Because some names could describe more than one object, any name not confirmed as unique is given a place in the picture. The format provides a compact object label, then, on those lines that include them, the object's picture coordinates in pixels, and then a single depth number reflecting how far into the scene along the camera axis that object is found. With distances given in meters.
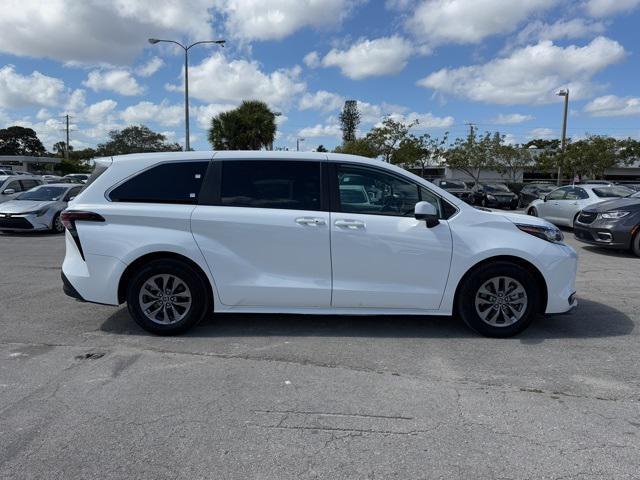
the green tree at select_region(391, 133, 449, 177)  46.47
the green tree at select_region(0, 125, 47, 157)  98.69
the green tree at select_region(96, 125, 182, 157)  76.12
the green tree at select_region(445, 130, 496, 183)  44.91
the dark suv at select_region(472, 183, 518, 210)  25.30
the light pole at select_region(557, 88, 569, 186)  34.22
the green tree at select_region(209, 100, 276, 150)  38.12
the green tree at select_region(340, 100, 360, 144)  96.06
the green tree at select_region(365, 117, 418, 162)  46.28
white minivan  4.93
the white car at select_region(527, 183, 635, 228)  14.38
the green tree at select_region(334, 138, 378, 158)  48.28
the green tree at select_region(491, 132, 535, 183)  45.25
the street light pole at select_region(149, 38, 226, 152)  25.30
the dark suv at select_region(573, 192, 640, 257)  10.45
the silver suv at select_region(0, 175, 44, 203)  16.56
